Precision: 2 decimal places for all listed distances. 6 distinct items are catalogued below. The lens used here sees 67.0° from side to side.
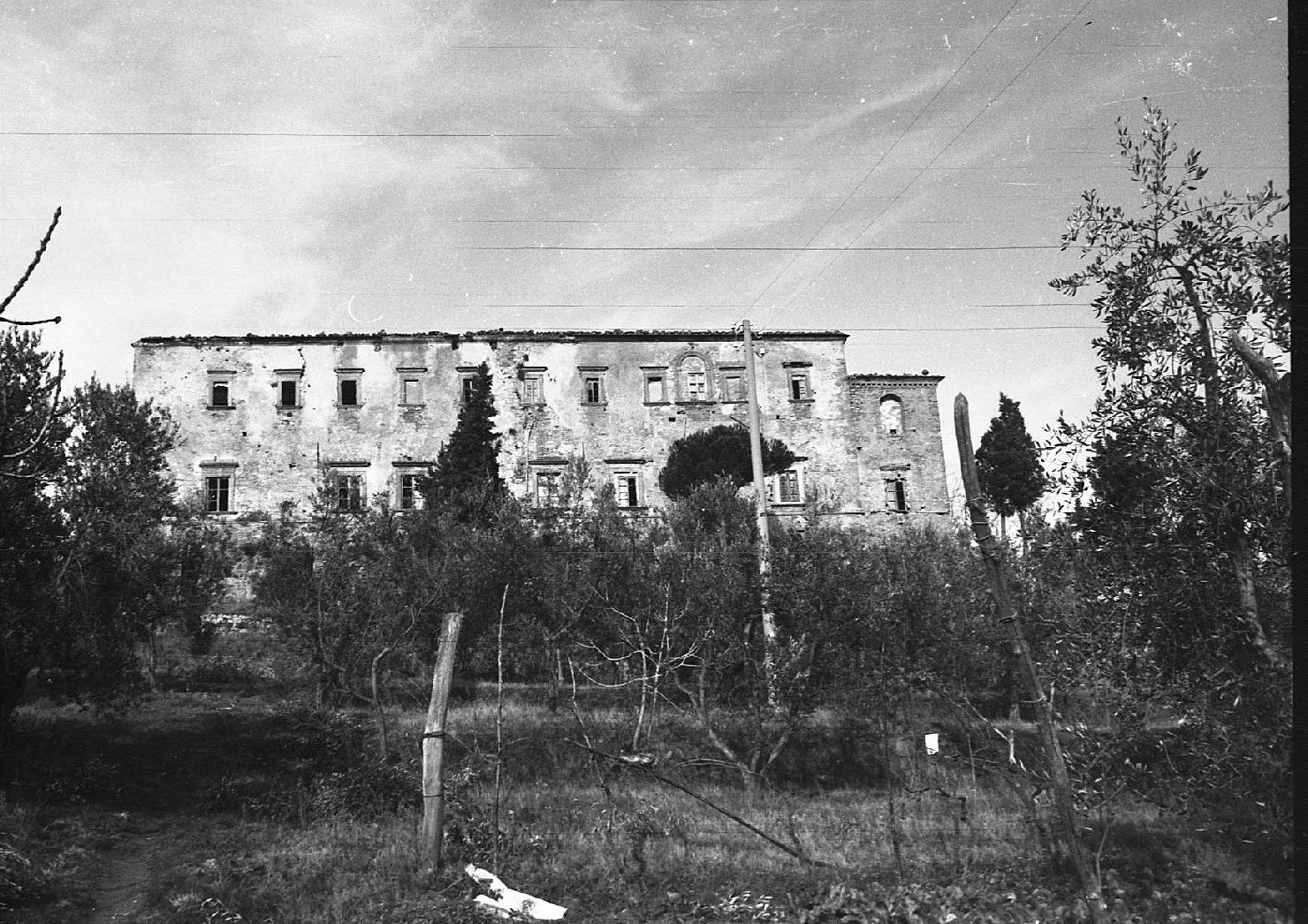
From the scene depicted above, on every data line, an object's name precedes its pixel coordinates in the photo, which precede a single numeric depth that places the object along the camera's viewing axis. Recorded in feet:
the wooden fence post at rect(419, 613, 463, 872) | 31.55
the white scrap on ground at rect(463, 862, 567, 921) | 29.22
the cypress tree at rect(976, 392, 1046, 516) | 124.57
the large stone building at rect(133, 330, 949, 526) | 126.62
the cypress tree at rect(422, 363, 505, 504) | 101.71
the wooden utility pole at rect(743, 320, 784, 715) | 59.11
